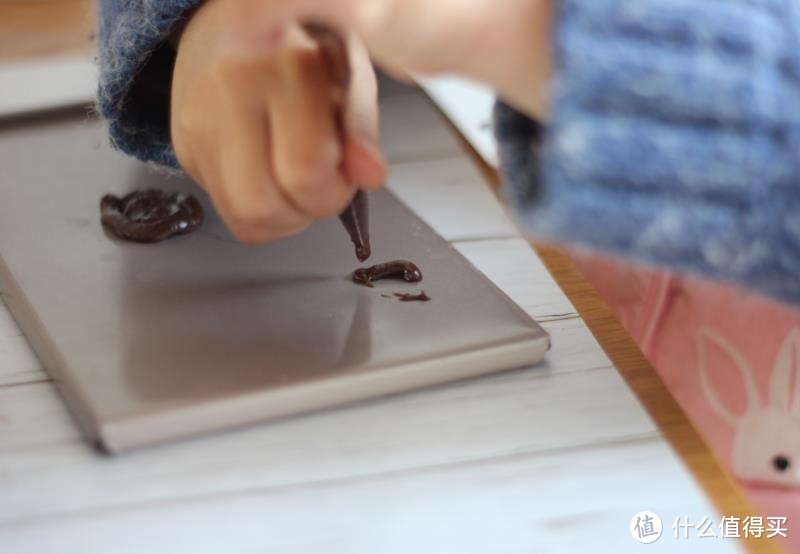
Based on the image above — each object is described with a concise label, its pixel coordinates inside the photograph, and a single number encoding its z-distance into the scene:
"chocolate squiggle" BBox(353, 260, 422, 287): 0.64
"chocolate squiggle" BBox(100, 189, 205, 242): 0.66
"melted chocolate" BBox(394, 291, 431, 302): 0.63
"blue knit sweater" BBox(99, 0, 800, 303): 0.51
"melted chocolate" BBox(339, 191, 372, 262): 0.64
